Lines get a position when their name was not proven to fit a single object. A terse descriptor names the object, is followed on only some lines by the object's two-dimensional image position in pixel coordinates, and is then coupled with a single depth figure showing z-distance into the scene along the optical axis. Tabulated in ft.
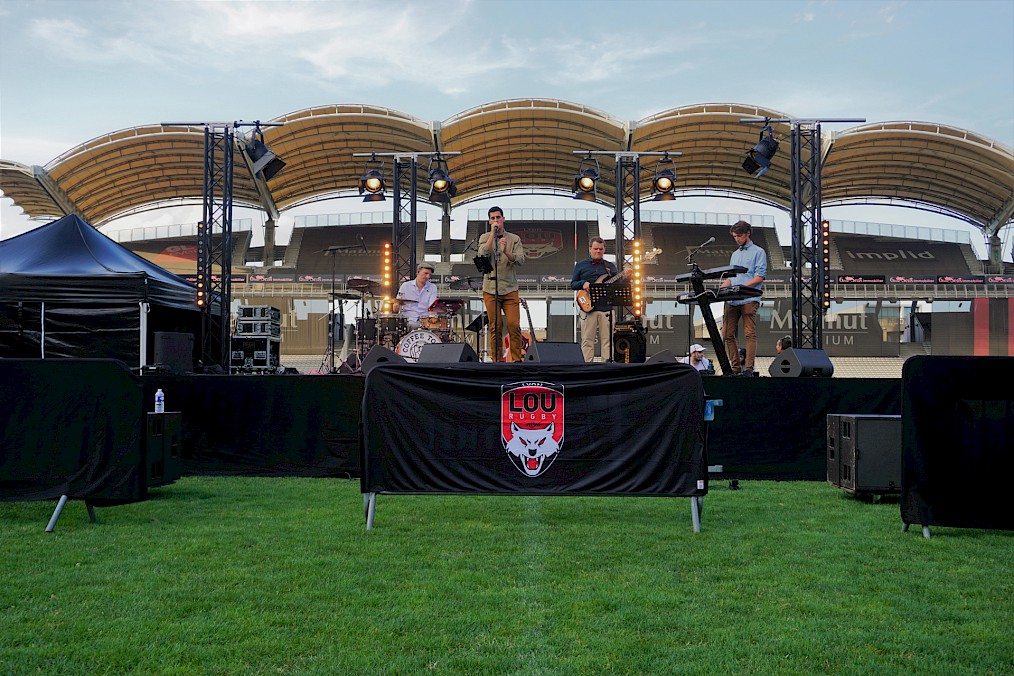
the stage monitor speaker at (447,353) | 24.41
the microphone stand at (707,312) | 28.01
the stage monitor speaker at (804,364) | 29.71
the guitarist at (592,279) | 34.73
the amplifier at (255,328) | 59.00
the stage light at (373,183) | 65.77
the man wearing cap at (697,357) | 39.02
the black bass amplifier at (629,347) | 35.83
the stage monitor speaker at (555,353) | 27.32
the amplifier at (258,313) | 59.26
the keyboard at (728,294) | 28.12
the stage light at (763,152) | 58.75
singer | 30.22
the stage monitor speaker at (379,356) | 26.94
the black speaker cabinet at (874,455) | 22.09
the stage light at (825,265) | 55.47
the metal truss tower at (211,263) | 54.13
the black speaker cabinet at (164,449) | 19.33
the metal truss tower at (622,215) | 59.98
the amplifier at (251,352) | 58.59
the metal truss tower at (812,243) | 53.72
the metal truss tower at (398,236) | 62.13
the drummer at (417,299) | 41.19
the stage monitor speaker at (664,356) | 27.03
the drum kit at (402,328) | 40.93
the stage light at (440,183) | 67.77
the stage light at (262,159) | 57.26
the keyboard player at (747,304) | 32.68
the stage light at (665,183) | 64.54
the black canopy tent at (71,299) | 41.75
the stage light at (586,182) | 66.08
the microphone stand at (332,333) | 56.44
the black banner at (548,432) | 17.65
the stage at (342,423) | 26.89
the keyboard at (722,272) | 26.00
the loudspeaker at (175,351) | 36.29
